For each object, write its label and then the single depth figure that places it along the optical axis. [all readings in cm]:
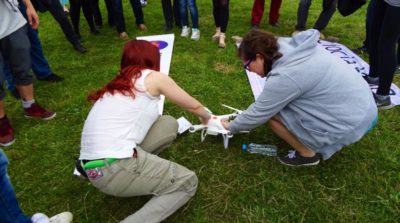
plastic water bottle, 258
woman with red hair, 186
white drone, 249
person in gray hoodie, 202
